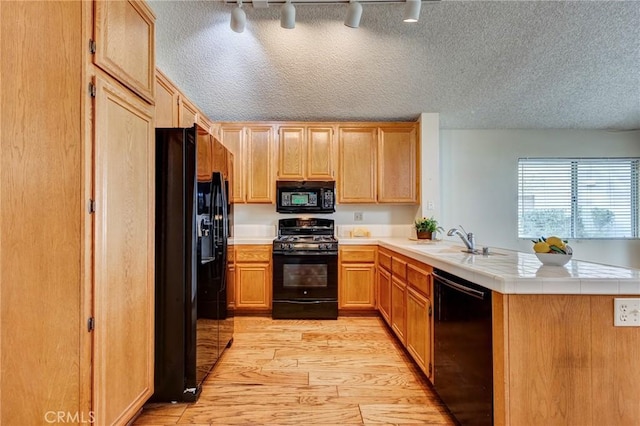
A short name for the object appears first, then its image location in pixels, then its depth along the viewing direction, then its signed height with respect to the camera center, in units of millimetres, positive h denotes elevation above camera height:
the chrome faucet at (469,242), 2329 -205
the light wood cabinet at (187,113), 2887 +1058
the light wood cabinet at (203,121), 3412 +1131
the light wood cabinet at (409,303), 2010 -715
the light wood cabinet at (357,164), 3910 +670
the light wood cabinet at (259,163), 3881 +676
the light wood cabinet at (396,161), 3904 +700
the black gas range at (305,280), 3521 -752
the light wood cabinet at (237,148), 3867 +868
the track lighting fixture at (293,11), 2176 +1504
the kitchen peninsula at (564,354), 1233 -567
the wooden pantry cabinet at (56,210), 1234 +24
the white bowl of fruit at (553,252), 1476 -179
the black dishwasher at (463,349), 1349 -676
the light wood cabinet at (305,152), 3887 +814
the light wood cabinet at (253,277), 3604 -735
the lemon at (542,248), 1512 -162
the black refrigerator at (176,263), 1897 -299
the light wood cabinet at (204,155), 1942 +405
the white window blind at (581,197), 4398 +275
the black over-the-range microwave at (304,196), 3893 +253
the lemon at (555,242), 1500 -133
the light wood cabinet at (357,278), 3613 -750
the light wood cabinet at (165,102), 2428 +981
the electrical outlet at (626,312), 1231 -395
